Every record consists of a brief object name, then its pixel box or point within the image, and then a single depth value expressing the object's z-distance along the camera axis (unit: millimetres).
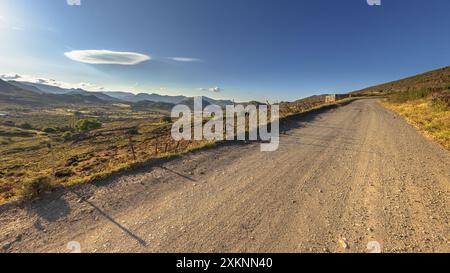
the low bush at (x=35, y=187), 5094
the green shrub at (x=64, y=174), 8502
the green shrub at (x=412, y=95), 30575
